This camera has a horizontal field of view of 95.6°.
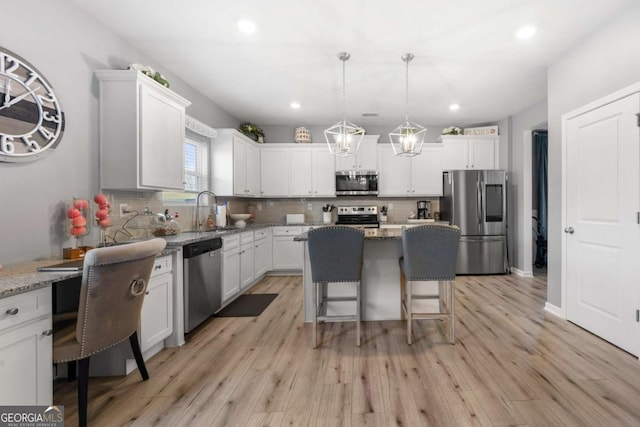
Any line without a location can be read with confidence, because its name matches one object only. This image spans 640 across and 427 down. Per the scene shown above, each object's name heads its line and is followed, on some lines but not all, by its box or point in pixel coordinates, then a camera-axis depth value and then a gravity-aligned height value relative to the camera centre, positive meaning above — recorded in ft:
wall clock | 5.79 +2.20
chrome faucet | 12.79 +0.26
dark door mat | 11.00 -3.75
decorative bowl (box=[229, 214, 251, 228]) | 14.74 -0.28
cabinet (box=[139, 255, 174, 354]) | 7.07 -2.41
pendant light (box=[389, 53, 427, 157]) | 9.21 +2.35
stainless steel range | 18.04 -0.12
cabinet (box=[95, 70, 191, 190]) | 7.95 +2.38
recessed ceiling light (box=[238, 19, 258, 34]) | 8.11 +5.38
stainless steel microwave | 17.67 +1.84
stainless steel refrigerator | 15.92 -0.47
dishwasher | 8.59 -2.16
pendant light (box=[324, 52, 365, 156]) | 9.29 +2.41
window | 12.00 +2.48
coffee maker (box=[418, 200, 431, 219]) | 17.90 +0.24
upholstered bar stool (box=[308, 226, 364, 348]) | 7.83 -1.20
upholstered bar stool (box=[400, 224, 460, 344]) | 7.86 -1.18
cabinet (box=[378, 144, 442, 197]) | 17.60 +2.43
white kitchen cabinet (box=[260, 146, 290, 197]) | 17.75 +2.67
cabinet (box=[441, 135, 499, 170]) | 17.29 +3.64
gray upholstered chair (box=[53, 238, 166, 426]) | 4.95 -1.64
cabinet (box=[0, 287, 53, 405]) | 4.11 -2.03
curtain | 18.72 +2.31
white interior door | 7.55 -0.28
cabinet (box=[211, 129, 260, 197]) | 14.47 +2.53
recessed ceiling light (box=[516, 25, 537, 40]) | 8.39 +5.32
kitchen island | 9.61 -2.42
